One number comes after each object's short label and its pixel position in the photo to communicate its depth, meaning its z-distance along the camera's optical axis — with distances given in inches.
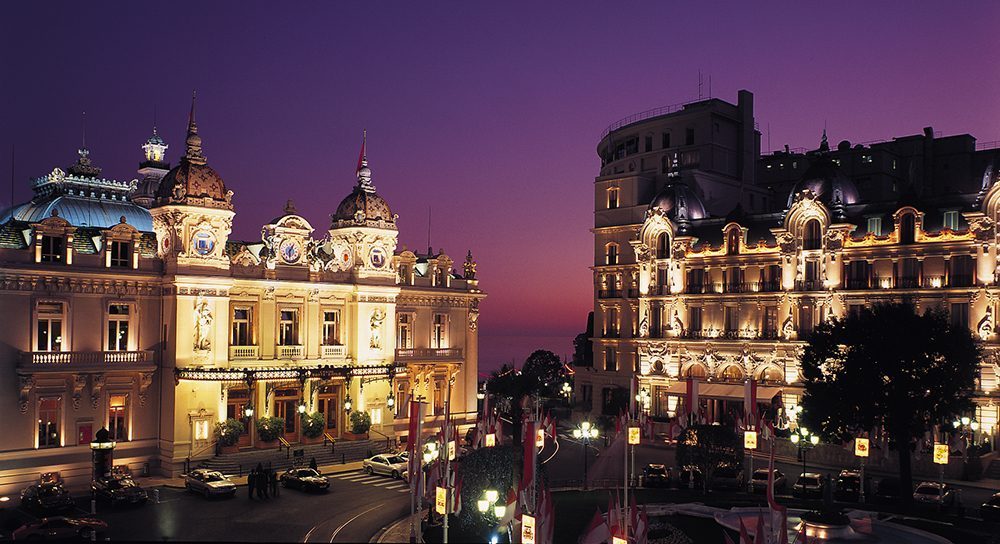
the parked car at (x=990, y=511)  1668.3
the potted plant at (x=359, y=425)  2417.6
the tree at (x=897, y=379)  1888.5
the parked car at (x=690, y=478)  1971.0
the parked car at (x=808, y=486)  1889.8
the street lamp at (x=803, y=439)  2073.1
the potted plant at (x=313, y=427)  2308.1
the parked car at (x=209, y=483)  1814.7
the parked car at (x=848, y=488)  1888.5
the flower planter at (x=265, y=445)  2239.2
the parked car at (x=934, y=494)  1784.0
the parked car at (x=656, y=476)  1988.2
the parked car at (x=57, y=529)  1421.0
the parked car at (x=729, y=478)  1967.3
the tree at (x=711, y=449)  1948.8
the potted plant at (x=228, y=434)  2135.8
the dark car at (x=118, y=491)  1721.2
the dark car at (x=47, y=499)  1644.9
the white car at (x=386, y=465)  2092.8
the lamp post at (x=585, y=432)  1954.1
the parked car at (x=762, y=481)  1929.1
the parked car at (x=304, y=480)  1898.4
